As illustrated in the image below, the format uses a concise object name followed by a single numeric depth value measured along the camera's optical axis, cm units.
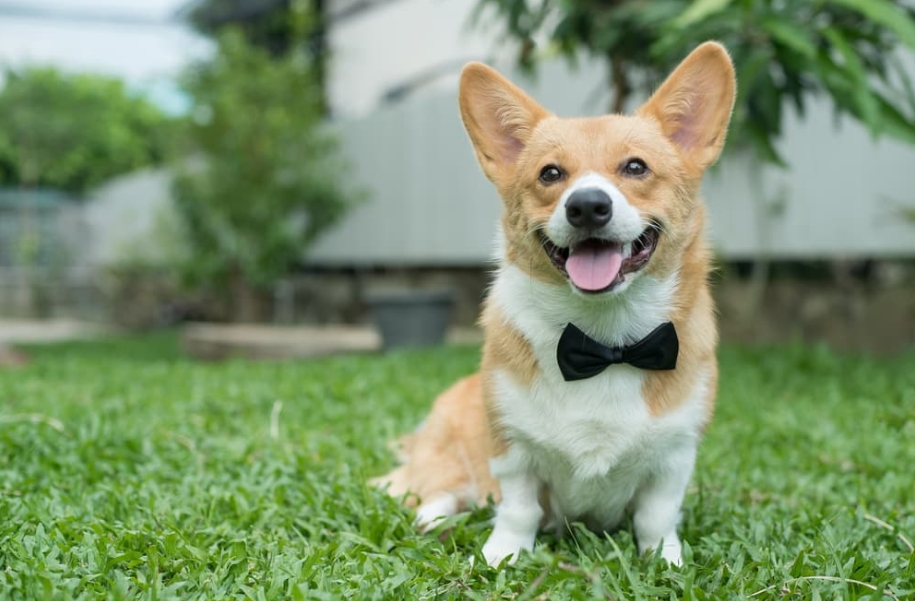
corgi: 208
